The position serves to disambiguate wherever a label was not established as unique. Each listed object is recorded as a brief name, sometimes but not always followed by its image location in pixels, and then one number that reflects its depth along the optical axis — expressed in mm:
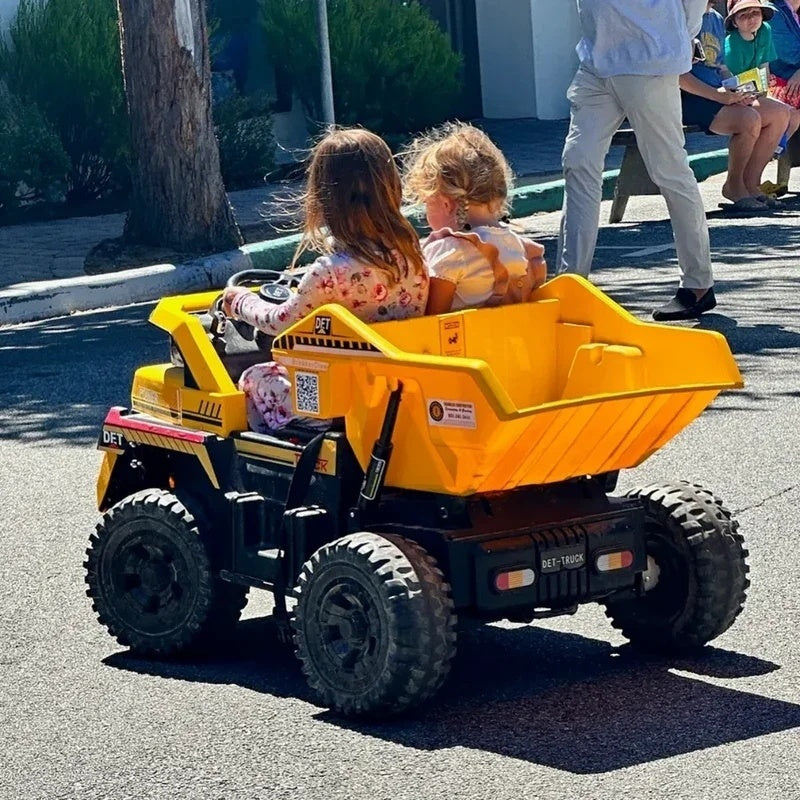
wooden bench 12227
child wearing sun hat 12672
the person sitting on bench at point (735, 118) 12289
